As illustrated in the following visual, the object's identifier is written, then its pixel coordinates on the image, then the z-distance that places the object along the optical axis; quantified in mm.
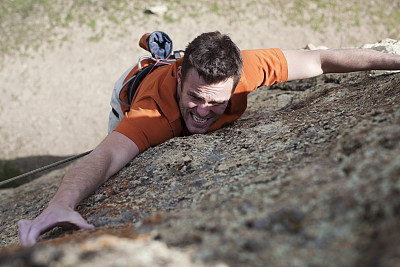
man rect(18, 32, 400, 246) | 2273
